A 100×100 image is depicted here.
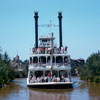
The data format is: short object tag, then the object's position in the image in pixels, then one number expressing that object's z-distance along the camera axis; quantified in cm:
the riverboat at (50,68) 2856
